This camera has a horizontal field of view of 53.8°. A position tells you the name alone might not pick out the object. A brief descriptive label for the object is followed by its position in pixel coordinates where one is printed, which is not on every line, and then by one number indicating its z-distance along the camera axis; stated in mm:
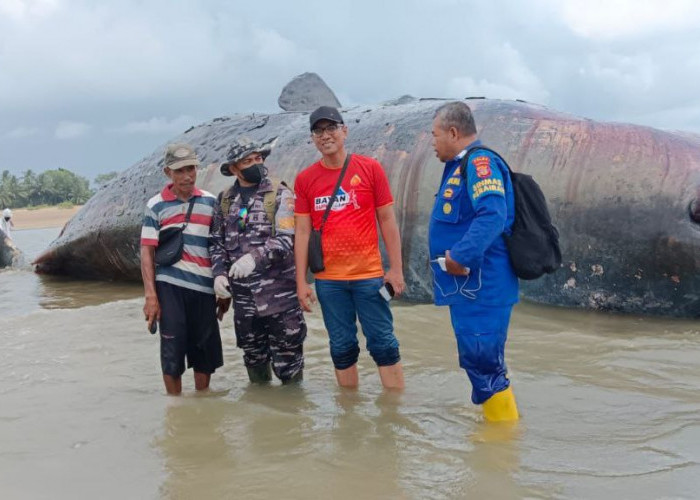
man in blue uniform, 2918
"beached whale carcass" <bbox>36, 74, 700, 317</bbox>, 5020
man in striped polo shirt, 3857
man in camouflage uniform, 3750
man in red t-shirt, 3574
